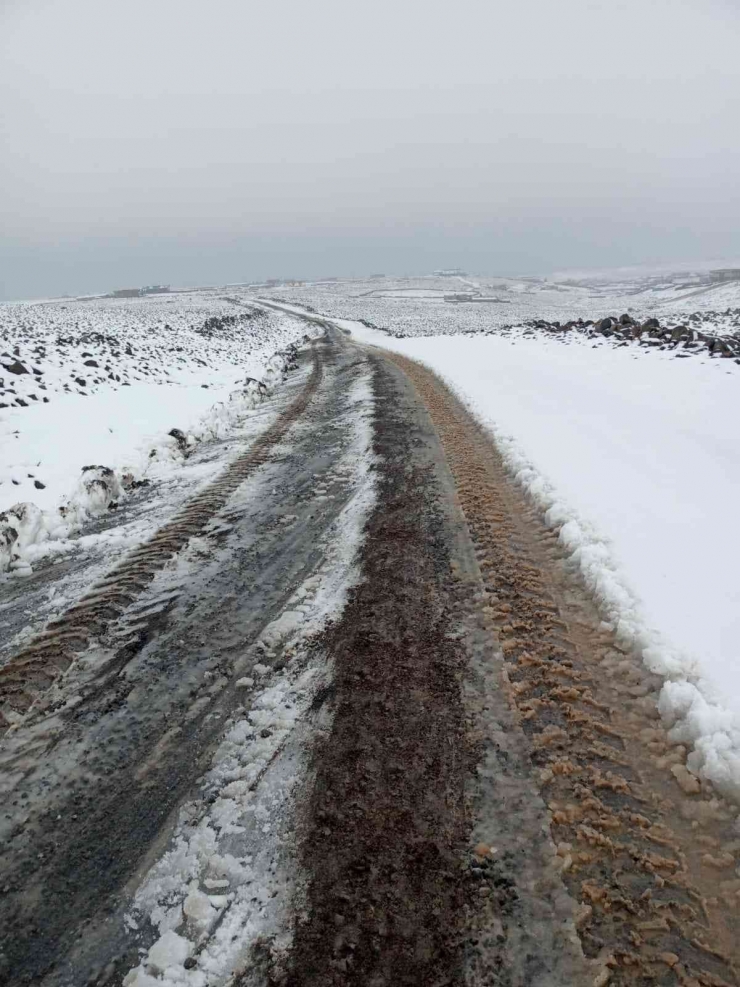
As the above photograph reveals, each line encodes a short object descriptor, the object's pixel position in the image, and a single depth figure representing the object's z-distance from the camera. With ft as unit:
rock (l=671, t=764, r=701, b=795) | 8.14
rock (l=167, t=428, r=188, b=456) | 27.06
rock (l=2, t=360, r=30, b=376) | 34.50
